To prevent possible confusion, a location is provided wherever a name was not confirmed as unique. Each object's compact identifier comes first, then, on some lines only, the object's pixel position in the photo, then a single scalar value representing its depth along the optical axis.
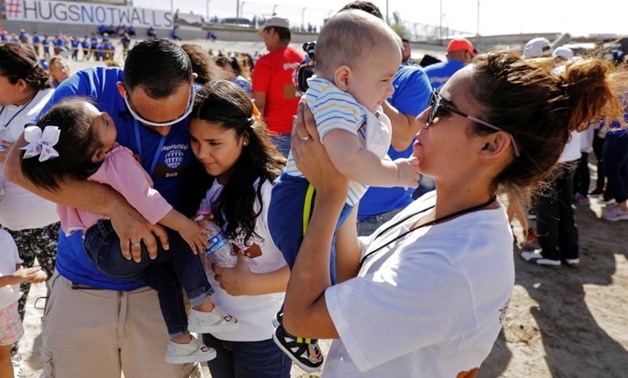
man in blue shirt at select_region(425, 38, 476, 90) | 5.41
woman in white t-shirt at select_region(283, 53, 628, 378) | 1.21
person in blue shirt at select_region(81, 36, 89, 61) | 31.02
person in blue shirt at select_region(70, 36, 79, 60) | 31.14
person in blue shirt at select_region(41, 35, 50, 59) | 28.89
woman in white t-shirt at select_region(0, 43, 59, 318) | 3.21
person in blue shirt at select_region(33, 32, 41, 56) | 28.23
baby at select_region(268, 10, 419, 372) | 1.52
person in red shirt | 5.41
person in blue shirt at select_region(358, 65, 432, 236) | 3.04
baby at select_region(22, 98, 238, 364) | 1.78
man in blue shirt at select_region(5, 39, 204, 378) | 1.81
